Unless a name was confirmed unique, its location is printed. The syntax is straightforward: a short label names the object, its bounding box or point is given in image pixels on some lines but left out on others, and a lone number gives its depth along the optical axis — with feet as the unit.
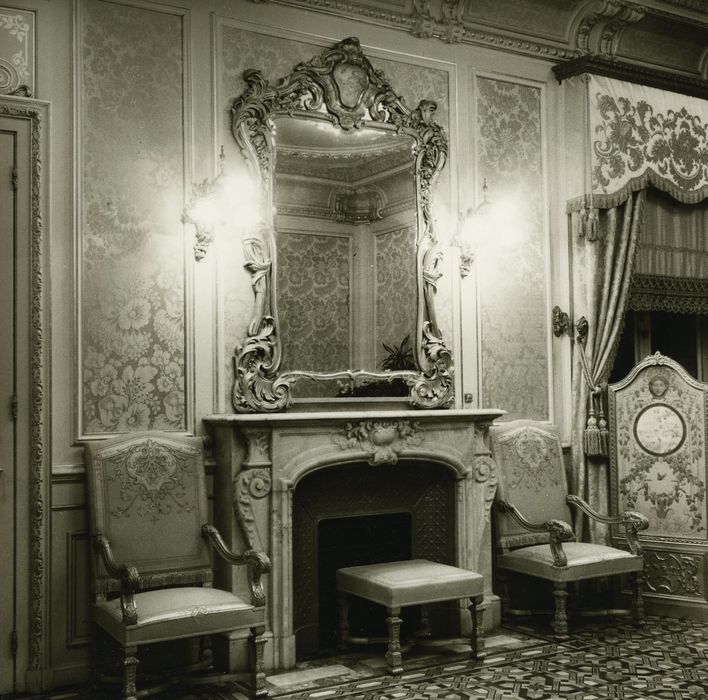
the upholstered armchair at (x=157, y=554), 12.33
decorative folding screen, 16.92
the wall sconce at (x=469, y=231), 17.31
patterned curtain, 18.06
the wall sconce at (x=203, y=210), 14.92
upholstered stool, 14.06
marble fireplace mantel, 14.23
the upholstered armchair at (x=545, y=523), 15.94
